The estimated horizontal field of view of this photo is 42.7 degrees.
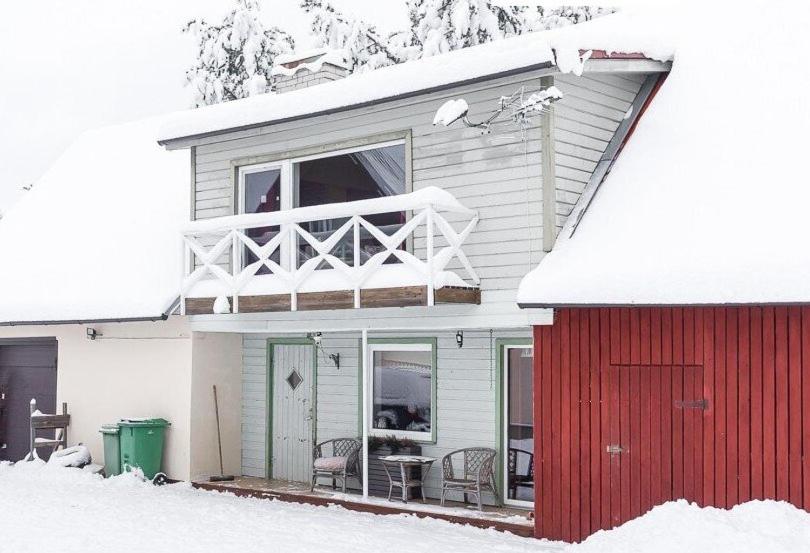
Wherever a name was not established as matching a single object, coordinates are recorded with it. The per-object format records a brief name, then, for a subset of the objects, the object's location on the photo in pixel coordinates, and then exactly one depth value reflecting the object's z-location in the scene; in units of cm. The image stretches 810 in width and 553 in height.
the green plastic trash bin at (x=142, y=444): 1459
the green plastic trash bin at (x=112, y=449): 1486
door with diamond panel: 1481
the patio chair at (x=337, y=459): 1348
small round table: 1270
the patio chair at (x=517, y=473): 1256
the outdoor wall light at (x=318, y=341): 1434
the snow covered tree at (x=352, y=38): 2981
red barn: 957
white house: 1487
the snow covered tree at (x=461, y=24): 2636
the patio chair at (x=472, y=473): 1216
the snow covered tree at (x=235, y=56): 3086
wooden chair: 1584
